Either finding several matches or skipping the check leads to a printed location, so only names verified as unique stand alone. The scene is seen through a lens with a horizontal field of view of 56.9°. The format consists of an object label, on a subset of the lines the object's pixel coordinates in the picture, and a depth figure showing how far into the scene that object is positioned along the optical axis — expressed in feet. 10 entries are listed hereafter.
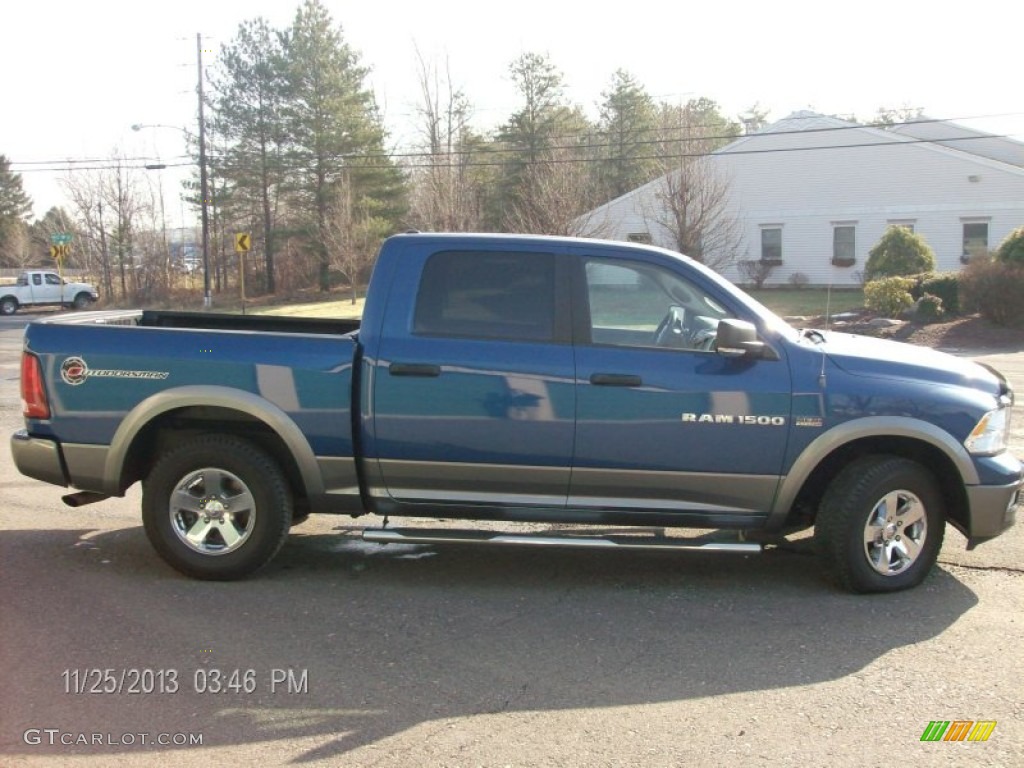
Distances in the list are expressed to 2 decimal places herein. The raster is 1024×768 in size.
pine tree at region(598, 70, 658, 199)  184.24
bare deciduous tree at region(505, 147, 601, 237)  100.17
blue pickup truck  16.40
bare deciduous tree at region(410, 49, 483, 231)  115.96
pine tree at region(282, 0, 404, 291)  161.68
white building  119.96
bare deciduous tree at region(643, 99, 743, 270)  107.55
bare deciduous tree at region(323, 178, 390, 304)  140.46
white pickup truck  139.44
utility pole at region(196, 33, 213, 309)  126.72
